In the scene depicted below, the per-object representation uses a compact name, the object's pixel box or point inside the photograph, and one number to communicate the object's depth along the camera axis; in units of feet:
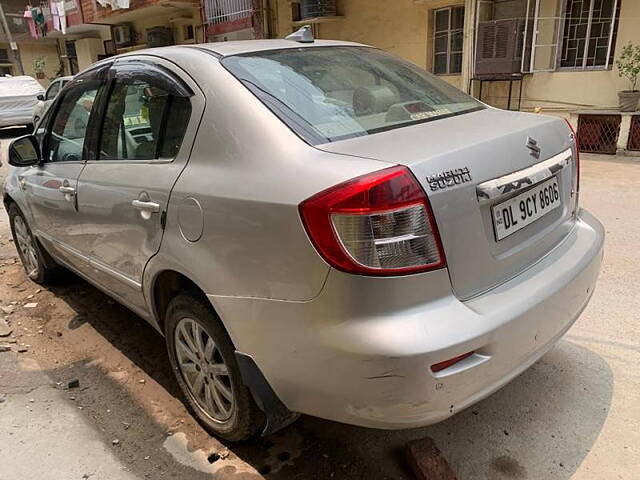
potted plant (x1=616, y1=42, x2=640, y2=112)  27.25
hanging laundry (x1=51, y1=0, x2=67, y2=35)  71.77
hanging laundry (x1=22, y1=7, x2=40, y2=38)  82.75
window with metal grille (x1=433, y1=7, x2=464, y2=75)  36.08
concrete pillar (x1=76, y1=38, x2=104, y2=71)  79.25
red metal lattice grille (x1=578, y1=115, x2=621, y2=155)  28.60
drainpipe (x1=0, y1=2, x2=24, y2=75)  65.87
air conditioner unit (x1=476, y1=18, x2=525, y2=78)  30.89
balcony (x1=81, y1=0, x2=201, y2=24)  53.81
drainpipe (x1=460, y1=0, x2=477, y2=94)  32.12
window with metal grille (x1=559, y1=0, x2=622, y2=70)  28.84
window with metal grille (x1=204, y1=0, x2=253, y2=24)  48.00
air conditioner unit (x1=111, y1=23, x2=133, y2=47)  68.28
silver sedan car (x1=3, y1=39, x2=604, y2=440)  5.23
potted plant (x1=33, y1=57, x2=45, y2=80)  97.71
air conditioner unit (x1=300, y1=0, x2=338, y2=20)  41.39
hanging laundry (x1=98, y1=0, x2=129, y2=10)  56.24
